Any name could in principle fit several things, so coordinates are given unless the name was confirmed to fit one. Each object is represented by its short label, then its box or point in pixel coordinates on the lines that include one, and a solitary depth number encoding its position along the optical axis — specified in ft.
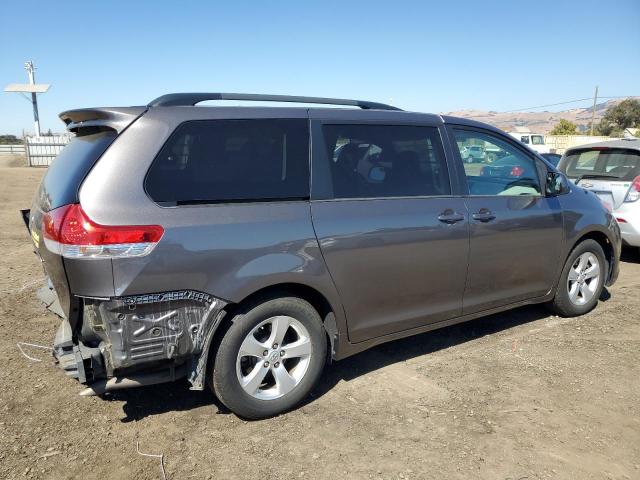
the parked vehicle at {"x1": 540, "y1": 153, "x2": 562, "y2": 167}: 53.90
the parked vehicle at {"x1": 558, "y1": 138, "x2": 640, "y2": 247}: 22.07
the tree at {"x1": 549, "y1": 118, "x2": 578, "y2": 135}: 187.83
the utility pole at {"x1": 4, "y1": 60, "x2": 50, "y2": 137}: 133.59
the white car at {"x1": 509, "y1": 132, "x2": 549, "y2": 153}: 105.19
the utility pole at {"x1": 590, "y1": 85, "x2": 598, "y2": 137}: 213.38
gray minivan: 9.00
